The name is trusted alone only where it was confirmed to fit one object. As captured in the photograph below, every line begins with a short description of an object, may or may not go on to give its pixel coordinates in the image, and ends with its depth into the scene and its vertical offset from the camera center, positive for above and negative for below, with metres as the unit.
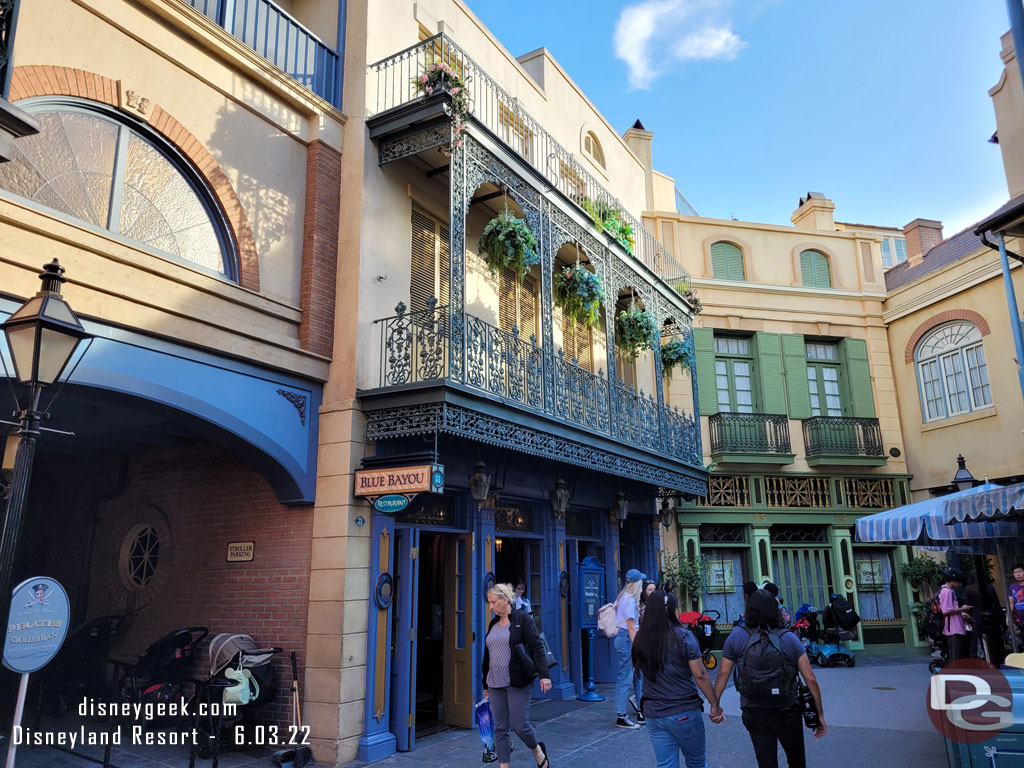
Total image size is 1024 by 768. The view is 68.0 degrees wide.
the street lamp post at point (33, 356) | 4.46 +1.29
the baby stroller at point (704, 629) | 12.97 -1.11
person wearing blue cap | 9.07 -1.00
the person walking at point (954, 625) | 10.49 -0.89
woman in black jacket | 6.28 -0.86
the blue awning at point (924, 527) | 8.69 +0.40
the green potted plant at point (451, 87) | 8.87 +5.53
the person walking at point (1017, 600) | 9.91 -0.53
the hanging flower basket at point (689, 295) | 16.36 +5.66
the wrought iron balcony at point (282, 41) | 8.45 +6.07
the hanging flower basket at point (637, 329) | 13.45 +4.10
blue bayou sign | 7.54 +0.83
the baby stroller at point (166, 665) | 8.27 -1.00
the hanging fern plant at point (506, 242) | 9.88 +4.14
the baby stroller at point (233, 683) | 7.28 -1.07
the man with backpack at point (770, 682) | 4.82 -0.74
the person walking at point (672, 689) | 4.99 -0.80
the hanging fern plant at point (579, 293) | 11.75 +4.15
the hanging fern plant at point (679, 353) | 14.97 +4.07
